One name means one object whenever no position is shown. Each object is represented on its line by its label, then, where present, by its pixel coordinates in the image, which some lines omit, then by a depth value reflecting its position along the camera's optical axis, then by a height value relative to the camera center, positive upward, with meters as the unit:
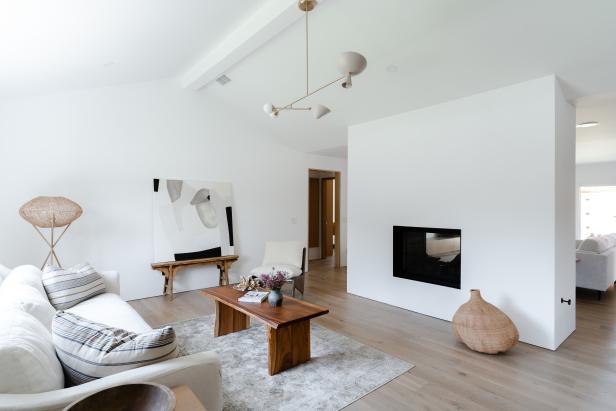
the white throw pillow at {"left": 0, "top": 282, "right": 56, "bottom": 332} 1.92 -0.58
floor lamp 3.57 -0.08
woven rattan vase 2.89 -1.08
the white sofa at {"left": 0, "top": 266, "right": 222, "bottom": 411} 1.14 -0.70
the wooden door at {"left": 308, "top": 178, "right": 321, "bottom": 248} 8.30 -0.21
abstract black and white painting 4.94 -0.21
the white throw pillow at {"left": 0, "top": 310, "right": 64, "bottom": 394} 1.17 -0.59
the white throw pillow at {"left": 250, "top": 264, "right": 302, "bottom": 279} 4.68 -0.92
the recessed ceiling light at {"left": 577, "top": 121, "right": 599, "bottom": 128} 4.40 +1.11
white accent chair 4.79 -0.85
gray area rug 2.28 -1.32
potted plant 2.96 -0.71
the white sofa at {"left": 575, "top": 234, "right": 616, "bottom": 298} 4.55 -0.81
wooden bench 4.78 -0.91
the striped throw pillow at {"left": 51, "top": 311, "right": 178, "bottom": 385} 1.40 -0.62
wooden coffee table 2.62 -0.99
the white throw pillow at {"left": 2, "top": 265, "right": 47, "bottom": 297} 2.53 -0.57
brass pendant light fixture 2.14 +0.93
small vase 2.96 -0.83
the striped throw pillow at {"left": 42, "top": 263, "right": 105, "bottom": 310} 2.88 -0.72
